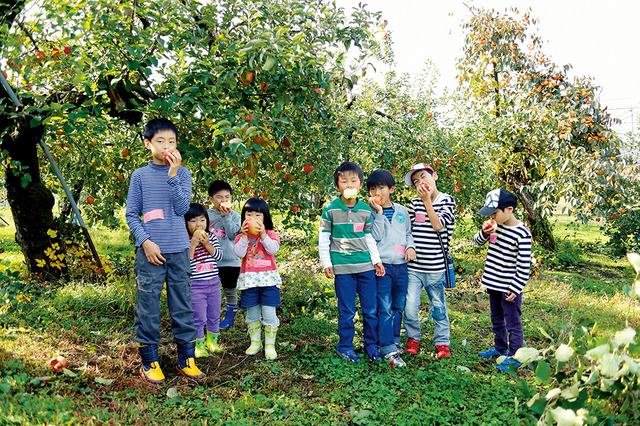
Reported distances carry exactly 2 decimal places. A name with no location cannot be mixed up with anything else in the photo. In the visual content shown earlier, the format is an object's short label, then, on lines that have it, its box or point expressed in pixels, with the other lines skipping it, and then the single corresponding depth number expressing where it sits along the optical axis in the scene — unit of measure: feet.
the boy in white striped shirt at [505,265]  10.15
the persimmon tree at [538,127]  19.56
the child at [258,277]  10.50
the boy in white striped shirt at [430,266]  10.81
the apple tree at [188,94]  9.72
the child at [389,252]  10.52
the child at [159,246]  8.74
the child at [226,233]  11.48
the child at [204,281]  10.48
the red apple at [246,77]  9.83
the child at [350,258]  10.35
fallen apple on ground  8.76
